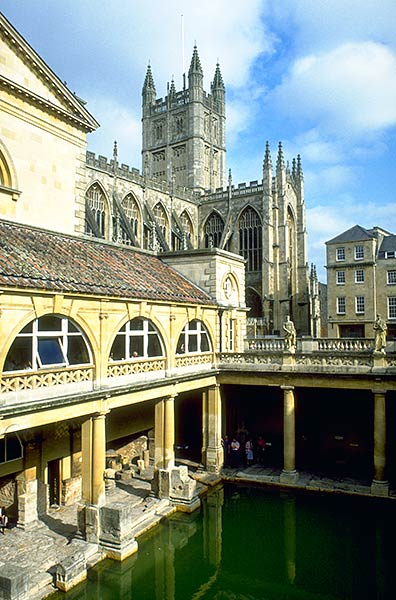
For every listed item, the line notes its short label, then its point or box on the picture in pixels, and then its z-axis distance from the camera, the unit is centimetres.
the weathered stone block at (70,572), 1310
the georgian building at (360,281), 4800
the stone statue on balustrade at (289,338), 2281
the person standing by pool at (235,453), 2448
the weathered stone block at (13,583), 1151
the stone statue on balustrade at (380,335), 2125
